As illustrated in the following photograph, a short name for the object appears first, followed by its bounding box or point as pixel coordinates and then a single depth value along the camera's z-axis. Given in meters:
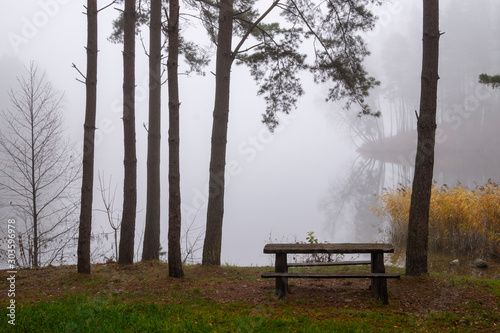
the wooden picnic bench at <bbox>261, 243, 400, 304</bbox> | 5.57
